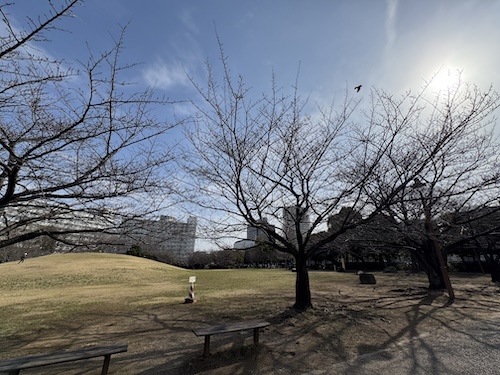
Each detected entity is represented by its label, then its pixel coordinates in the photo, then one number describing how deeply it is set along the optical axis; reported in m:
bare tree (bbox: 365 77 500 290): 6.46
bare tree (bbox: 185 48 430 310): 6.79
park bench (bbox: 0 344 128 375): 3.20
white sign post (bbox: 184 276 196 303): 9.89
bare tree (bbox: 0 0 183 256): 3.33
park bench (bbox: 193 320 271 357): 4.35
